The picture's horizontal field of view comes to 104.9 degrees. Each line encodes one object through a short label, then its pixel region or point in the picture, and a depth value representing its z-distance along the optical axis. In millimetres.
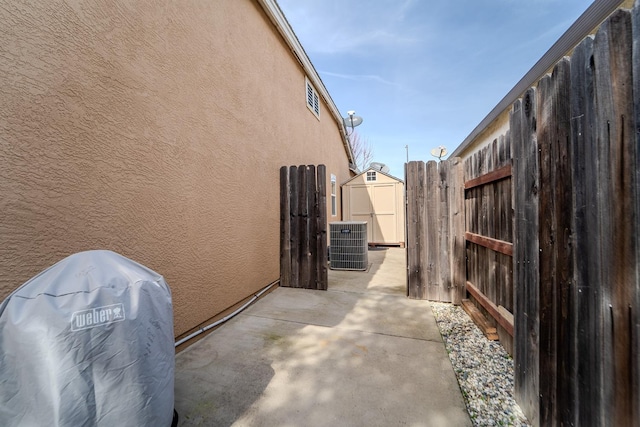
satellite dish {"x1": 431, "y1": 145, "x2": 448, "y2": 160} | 9969
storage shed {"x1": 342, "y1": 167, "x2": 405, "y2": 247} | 9852
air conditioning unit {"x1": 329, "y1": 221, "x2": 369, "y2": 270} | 6035
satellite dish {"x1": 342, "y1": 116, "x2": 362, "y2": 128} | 12616
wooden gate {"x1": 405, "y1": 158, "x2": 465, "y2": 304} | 3775
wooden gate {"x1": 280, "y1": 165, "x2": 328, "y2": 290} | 4492
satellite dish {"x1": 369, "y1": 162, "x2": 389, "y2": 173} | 12834
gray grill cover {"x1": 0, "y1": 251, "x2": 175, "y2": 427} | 1054
